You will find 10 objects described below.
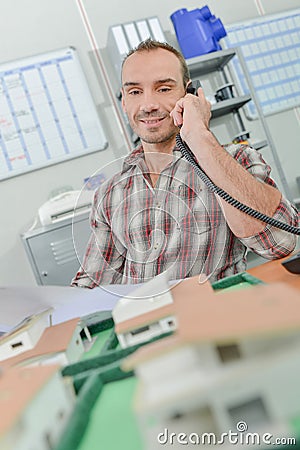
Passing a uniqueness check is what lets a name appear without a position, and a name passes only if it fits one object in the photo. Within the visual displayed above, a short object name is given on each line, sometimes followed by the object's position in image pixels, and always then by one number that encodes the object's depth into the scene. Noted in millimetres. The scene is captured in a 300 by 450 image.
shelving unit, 2656
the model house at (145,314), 609
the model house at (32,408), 289
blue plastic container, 2715
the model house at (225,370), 275
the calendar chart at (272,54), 3166
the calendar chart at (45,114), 2807
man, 1162
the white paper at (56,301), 811
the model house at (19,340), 710
